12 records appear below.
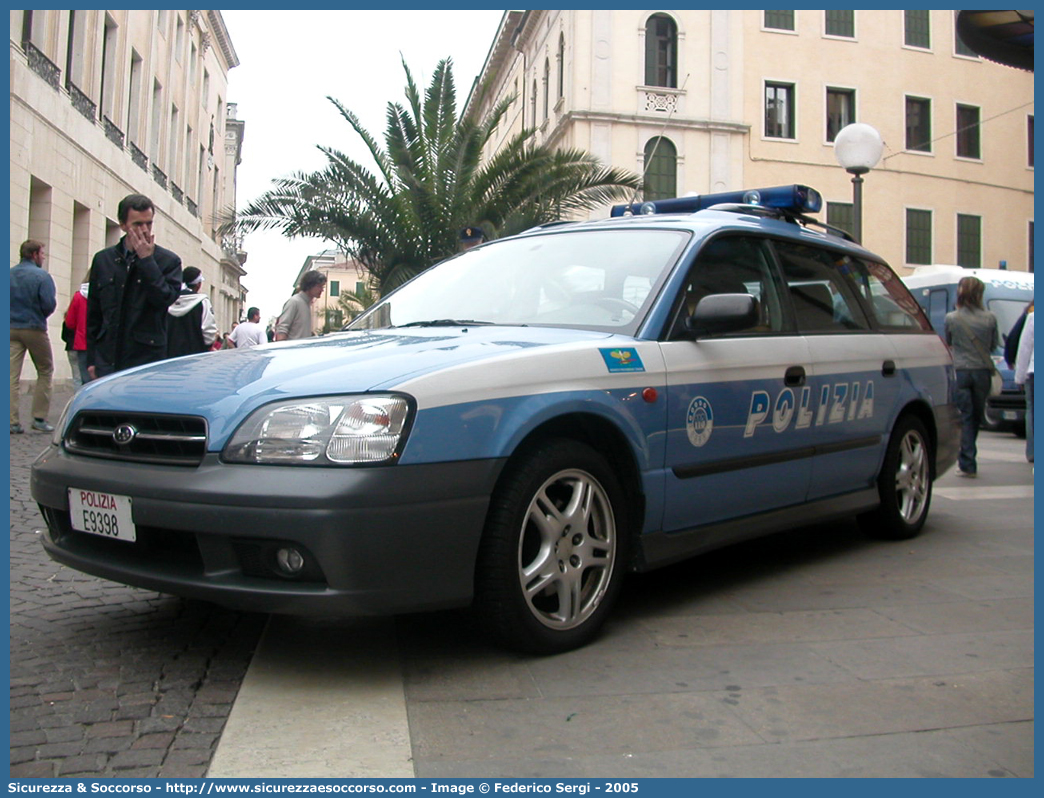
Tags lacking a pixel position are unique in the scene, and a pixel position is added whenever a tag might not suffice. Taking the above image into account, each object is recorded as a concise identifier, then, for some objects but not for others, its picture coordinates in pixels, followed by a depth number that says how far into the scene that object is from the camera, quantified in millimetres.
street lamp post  10953
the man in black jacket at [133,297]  5441
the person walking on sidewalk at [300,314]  9172
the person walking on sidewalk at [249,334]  12992
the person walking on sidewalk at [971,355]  9070
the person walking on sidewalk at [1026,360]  9086
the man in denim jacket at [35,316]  10211
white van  15047
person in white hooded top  6051
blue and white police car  2951
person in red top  10398
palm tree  14633
